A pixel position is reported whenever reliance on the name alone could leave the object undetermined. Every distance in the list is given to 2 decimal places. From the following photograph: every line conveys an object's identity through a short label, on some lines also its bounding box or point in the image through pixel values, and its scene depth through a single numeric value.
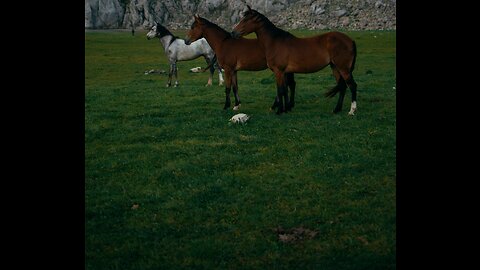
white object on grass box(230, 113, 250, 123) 16.19
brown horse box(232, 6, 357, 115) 16.33
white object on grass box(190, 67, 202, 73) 33.53
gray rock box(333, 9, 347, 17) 111.44
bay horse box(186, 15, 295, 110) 18.27
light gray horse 26.88
